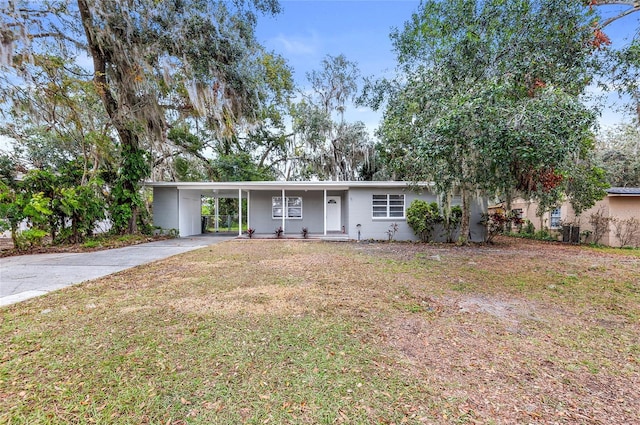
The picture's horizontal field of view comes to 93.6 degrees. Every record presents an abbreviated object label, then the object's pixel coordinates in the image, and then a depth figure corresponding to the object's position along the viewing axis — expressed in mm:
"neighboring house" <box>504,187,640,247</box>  12062
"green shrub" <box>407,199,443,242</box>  11992
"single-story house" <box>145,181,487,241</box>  12828
